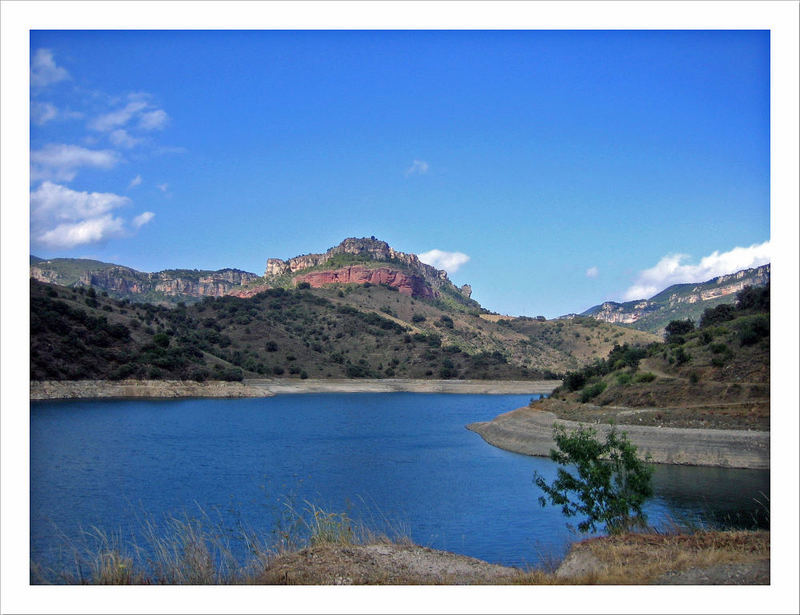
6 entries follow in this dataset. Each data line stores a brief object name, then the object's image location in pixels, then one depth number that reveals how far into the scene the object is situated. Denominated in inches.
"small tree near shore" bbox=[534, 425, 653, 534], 572.7
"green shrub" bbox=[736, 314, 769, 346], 1392.5
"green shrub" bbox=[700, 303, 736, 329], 1932.8
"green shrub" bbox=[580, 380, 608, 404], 1665.8
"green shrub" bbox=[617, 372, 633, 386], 1606.2
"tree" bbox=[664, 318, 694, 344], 2221.9
